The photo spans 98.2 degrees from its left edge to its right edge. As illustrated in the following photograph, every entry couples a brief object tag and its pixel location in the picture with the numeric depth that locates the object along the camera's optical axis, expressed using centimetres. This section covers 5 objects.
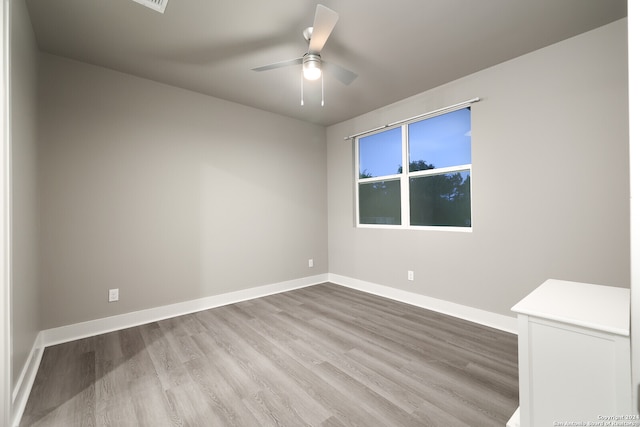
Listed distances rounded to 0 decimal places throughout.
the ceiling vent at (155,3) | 190
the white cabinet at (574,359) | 110
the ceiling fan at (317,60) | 185
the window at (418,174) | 311
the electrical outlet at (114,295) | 277
